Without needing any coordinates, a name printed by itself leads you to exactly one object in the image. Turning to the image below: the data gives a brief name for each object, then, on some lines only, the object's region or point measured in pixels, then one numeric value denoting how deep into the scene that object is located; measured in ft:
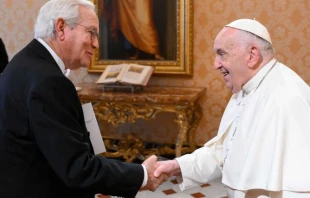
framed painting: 16.24
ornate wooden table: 14.47
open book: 15.14
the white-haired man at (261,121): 5.28
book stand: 15.53
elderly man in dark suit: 4.63
